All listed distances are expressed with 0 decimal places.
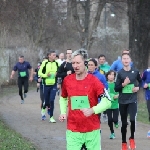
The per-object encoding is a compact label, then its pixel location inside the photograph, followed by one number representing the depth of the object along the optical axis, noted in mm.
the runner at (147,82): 14086
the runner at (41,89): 18516
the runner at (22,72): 24791
